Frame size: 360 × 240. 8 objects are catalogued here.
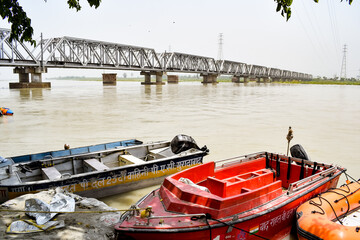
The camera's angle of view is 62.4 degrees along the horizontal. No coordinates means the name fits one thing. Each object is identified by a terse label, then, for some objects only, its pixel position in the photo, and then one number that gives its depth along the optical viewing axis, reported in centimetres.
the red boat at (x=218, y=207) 514
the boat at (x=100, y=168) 710
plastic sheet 558
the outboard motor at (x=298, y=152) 895
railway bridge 5241
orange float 552
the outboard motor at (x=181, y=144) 972
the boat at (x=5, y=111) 2192
